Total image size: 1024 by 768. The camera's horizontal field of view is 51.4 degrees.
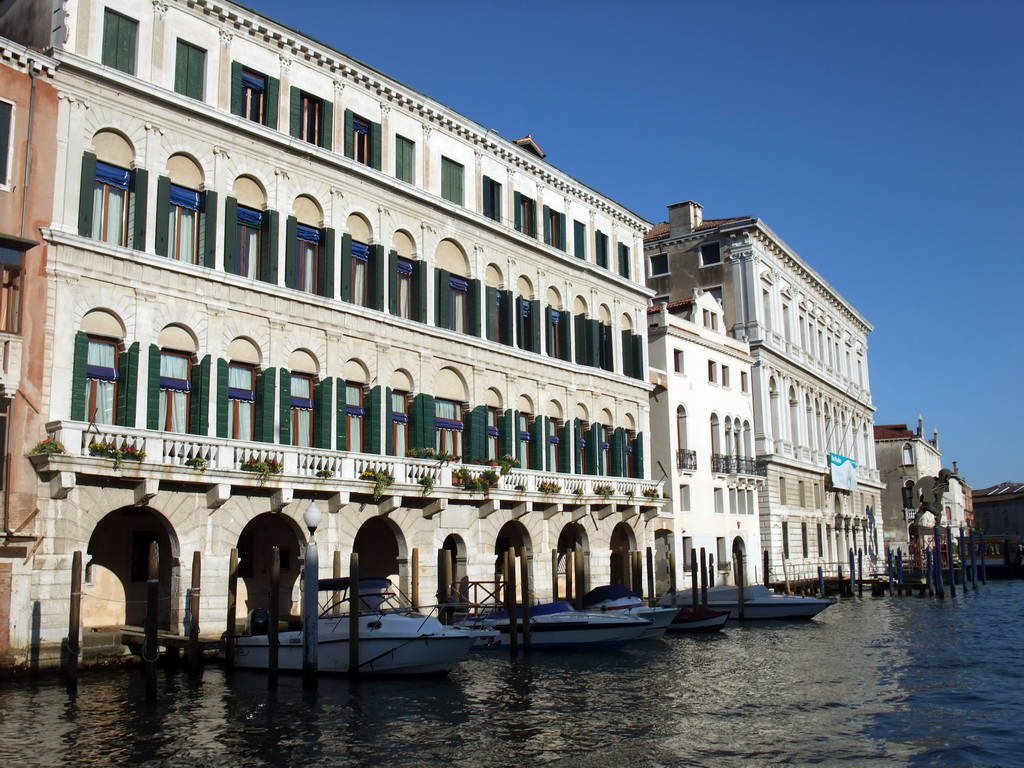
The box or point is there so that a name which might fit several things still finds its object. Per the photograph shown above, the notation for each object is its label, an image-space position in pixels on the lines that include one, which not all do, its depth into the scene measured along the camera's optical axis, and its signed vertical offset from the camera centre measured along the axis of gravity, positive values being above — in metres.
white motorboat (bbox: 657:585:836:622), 36.91 -2.01
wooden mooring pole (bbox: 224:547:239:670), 22.25 -1.21
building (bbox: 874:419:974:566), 81.94 +5.39
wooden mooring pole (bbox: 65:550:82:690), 19.09 -1.24
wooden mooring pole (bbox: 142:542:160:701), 18.00 -1.41
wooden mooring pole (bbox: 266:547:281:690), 20.14 -1.60
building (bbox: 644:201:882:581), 51.62 +9.53
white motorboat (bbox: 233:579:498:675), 21.50 -1.86
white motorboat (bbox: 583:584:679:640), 30.05 -1.59
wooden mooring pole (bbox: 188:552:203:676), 21.48 -1.39
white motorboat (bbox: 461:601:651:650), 26.88 -1.96
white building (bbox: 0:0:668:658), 22.62 +5.77
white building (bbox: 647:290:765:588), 43.03 +4.87
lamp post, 19.44 -1.16
